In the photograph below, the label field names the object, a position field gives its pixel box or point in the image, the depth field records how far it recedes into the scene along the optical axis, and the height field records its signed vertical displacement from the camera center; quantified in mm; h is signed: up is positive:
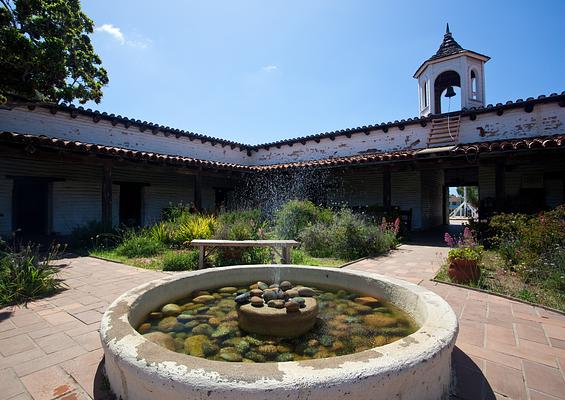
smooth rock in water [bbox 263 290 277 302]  2871 -871
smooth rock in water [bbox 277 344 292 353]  2354 -1154
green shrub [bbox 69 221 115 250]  8062 -829
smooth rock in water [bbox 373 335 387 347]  2426 -1125
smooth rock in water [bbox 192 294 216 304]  3365 -1073
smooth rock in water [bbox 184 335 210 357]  2303 -1144
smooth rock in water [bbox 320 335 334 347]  2465 -1148
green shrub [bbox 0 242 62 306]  3820 -1015
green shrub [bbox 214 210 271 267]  6020 -691
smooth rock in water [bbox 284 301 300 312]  2549 -872
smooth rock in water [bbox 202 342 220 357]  2312 -1152
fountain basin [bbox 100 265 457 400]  1344 -815
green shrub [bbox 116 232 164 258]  6838 -976
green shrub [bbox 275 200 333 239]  8484 -319
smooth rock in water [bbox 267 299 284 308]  2671 -886
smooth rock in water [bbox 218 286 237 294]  3684 -1052
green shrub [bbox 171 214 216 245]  7250 -584
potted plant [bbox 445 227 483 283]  4527 -888
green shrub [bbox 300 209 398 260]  6980 -790
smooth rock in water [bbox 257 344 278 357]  2307 -1153
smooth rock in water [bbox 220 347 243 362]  2221 -1150
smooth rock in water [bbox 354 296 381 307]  3235 -1057
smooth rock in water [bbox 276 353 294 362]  2233 -1158
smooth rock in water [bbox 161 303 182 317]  2996 -1076
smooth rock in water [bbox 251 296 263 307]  2711 -882
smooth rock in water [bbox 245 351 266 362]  2252 -1165
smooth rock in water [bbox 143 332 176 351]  2371 -1102
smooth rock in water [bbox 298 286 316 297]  3100 -910
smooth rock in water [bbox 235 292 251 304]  2834 -894
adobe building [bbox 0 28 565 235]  8469 +1495
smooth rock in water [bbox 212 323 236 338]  2623 -1138
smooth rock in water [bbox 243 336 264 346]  2466 -1145
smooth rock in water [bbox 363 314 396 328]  2758 -1100
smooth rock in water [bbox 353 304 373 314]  3088 -1093
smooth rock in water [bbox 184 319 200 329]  2811 -1140
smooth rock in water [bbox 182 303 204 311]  3185 -1104
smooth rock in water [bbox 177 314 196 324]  2913 -1122
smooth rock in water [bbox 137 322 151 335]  2580 -1096
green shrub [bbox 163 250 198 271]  5590 -1063
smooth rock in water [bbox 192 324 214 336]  2674 -1148
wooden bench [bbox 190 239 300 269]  5367 -688
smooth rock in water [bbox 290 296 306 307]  2697 -872
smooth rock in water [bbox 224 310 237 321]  2939 -1121
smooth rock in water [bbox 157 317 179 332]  2716 -1124
